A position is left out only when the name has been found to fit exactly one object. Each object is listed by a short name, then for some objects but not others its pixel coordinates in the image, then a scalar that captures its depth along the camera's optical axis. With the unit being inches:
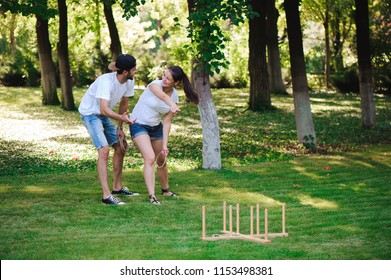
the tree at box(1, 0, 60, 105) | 1237.1
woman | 442.9
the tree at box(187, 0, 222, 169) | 568.7
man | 433.0
